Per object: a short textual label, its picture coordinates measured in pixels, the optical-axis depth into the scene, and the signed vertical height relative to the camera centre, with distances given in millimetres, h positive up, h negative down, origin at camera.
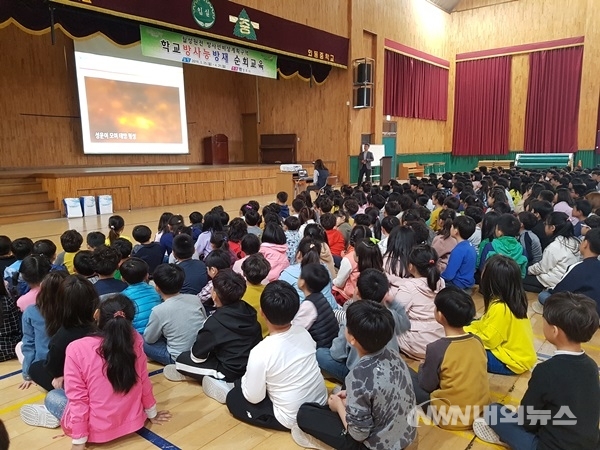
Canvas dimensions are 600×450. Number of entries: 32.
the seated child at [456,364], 1728 -839
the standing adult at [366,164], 10766 -153
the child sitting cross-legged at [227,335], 1973 -816
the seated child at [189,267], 2855 -715
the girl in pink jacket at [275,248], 3090 -649
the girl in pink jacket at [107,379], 1592 -817
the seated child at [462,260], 3230 -777
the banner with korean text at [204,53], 7633 +2092
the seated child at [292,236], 3584 -650
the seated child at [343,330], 2014 -821
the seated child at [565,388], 1423 -775
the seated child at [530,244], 3580 -729
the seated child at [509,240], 3273 -643
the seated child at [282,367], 1701 -824
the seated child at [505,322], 2068 -828
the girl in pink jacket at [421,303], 2361 -790
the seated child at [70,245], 3092 -598
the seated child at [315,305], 2143 -732
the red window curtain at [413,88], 12734 +2173
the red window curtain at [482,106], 14016 +1676
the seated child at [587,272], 2686 -741
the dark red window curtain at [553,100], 12703 +1666
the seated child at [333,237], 3764 -697
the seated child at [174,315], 2211 -804
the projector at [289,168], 9273 -194
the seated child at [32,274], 2277 -591
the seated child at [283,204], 5241 -554
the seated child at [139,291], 2389 -722
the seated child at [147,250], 3396 -700
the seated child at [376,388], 1415 -753
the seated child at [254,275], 2307 -617
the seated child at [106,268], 2395 -602
